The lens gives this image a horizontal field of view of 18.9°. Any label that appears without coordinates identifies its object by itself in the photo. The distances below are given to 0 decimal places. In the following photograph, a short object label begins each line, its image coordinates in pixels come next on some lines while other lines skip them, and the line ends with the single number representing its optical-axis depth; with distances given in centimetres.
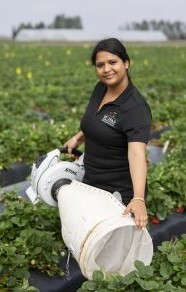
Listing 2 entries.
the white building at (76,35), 6881
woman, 313
